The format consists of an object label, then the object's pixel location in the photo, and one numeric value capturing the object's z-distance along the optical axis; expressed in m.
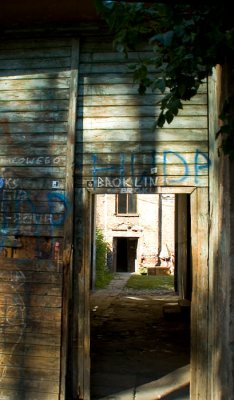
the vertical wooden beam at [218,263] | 3.62
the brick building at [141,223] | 25.28
